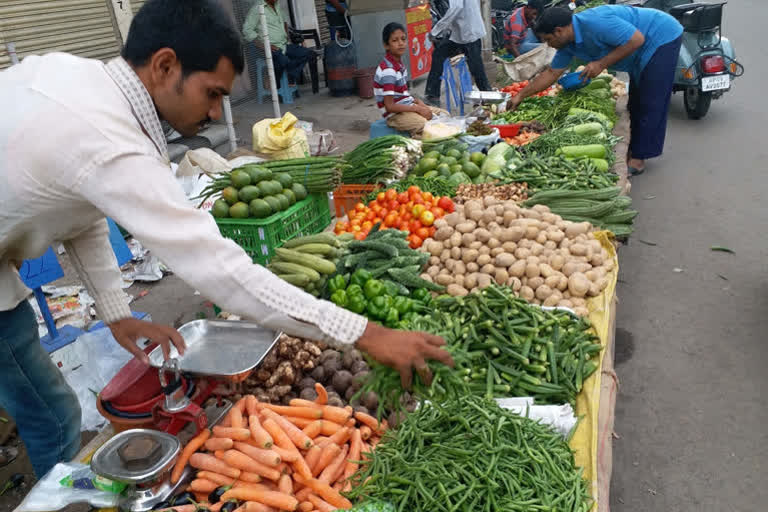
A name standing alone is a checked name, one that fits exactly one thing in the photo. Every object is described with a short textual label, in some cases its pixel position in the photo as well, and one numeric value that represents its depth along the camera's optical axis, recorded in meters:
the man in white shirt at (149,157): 1.46
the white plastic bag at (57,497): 2.01
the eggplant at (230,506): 2.16
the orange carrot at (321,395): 2.68
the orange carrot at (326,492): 2.27
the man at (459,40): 9.83
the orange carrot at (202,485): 2.23
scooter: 8.59
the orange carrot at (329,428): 2.58
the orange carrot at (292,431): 2.44
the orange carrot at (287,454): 2.31
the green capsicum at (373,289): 3.41
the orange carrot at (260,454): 2.25
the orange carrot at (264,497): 2.20
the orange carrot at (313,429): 2.55
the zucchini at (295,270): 3.55
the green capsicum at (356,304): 3.34
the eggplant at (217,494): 2.23
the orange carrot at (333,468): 2.36
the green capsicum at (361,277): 3.56
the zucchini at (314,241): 3.88
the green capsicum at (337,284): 3.54
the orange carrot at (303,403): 2.68
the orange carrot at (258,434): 2.33
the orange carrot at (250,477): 2.27
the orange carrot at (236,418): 2.45
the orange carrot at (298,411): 2.63
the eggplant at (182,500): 2.17
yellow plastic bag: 6.66
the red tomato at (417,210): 4.31
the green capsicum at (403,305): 3.38
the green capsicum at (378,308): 3.30
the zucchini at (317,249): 3.77
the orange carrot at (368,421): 2.67
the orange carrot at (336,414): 2.63
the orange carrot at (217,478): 2.26
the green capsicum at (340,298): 3.39
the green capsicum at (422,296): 3.55
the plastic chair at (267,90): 10.54
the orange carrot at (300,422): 2.60
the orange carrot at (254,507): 2.15
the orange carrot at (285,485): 2.25
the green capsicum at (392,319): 3.27
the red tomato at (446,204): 4.54
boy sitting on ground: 6.47
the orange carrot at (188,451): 2.23
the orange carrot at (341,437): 2.52
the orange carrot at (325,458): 2.41
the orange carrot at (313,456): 2.41
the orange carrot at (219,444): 2.32
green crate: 4.04
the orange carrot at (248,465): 2.26
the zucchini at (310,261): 3.64
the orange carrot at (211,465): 2.27
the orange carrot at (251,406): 2.58
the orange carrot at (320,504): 2.25
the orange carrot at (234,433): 2.36
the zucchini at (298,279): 3.48
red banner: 12.47
